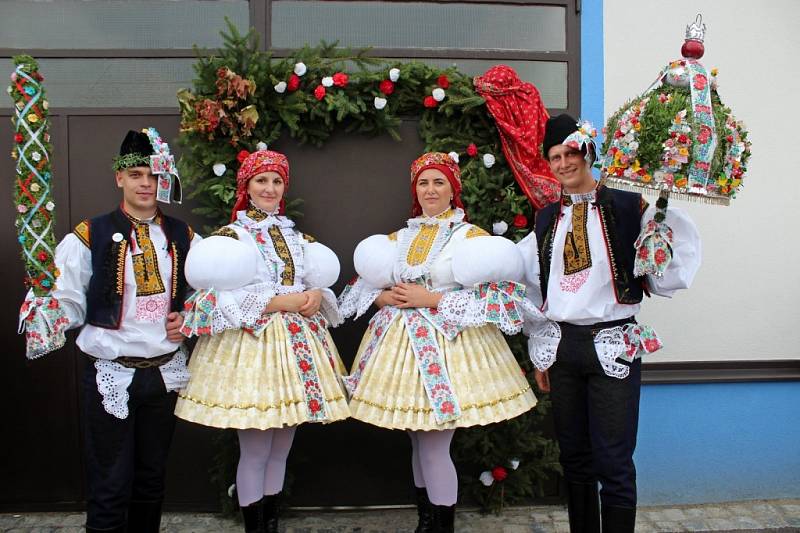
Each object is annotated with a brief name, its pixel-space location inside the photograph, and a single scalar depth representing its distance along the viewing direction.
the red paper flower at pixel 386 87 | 3.56
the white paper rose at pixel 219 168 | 3.44
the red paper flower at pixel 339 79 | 3.51
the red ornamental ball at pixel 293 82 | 3.51
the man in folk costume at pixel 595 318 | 2.65
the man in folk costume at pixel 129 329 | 2.70
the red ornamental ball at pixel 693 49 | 2.38
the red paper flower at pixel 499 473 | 3.71
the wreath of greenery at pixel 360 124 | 3.45
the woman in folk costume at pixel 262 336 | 2.76
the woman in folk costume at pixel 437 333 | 2.85
